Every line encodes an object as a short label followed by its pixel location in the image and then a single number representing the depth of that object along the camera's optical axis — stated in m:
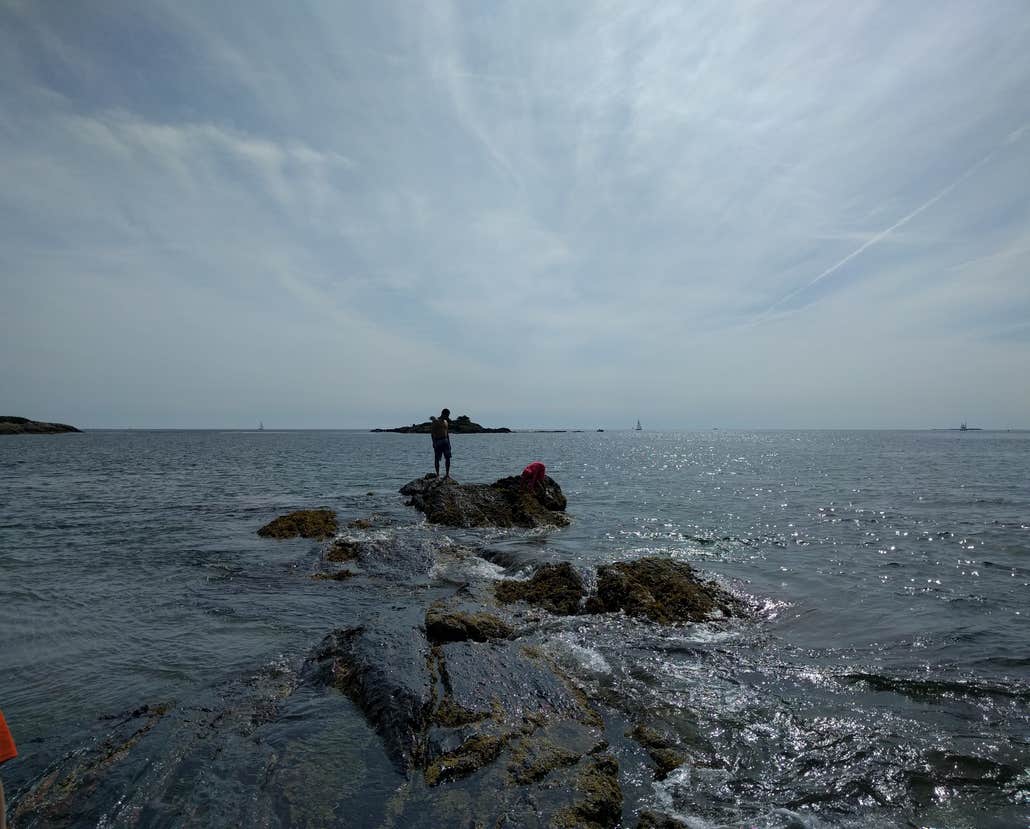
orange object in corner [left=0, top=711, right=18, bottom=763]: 2.73
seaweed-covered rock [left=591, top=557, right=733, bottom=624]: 9.94
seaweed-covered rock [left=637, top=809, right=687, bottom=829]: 4.43
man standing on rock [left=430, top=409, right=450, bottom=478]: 23.04
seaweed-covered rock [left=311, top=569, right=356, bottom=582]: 12.35
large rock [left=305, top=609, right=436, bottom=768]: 5.54
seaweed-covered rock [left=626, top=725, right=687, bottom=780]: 5.30
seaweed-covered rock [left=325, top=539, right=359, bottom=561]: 14.00
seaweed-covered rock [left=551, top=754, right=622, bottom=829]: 4.39
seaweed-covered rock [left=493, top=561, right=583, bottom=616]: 10.33
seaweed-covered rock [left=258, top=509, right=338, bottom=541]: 16.83
